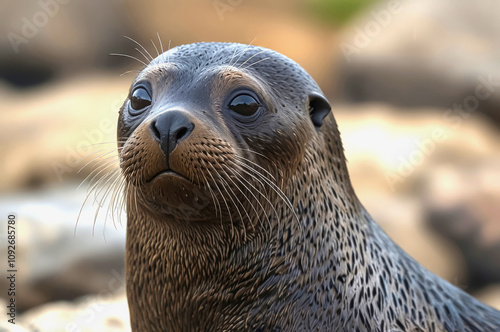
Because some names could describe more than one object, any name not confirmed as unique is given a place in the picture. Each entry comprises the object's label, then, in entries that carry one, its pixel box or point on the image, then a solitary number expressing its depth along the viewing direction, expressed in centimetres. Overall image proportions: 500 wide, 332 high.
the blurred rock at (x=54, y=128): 1994
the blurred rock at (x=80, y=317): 1052
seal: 609
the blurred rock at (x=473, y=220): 1644
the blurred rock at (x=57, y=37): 2455
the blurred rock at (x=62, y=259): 1306
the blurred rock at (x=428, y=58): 2170
